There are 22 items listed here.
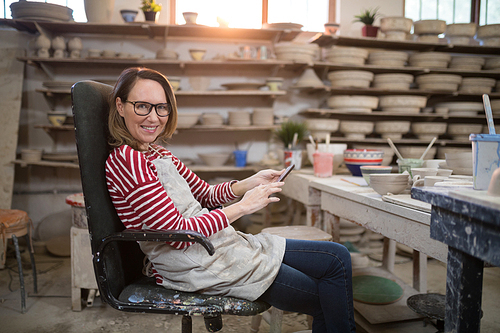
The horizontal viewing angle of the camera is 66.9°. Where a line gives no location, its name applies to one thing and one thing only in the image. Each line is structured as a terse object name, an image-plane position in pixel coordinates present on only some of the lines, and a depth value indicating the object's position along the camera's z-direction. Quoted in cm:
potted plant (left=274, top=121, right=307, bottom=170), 349
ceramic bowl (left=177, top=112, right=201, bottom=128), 363
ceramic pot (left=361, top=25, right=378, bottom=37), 391
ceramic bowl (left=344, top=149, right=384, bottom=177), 233
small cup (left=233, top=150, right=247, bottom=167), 381
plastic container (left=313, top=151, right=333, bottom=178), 240
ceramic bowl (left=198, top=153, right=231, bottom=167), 379
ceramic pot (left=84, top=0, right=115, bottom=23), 352
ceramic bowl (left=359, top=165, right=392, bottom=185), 192
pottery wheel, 217
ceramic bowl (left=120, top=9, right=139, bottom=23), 354
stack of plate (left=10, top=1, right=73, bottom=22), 339
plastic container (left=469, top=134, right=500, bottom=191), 94
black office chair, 119
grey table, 80
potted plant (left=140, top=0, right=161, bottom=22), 352
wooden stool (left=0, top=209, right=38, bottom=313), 237
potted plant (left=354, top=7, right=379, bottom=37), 391
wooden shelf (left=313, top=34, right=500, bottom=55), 387
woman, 120
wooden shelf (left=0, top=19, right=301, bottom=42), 350
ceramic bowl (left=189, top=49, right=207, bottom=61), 367
